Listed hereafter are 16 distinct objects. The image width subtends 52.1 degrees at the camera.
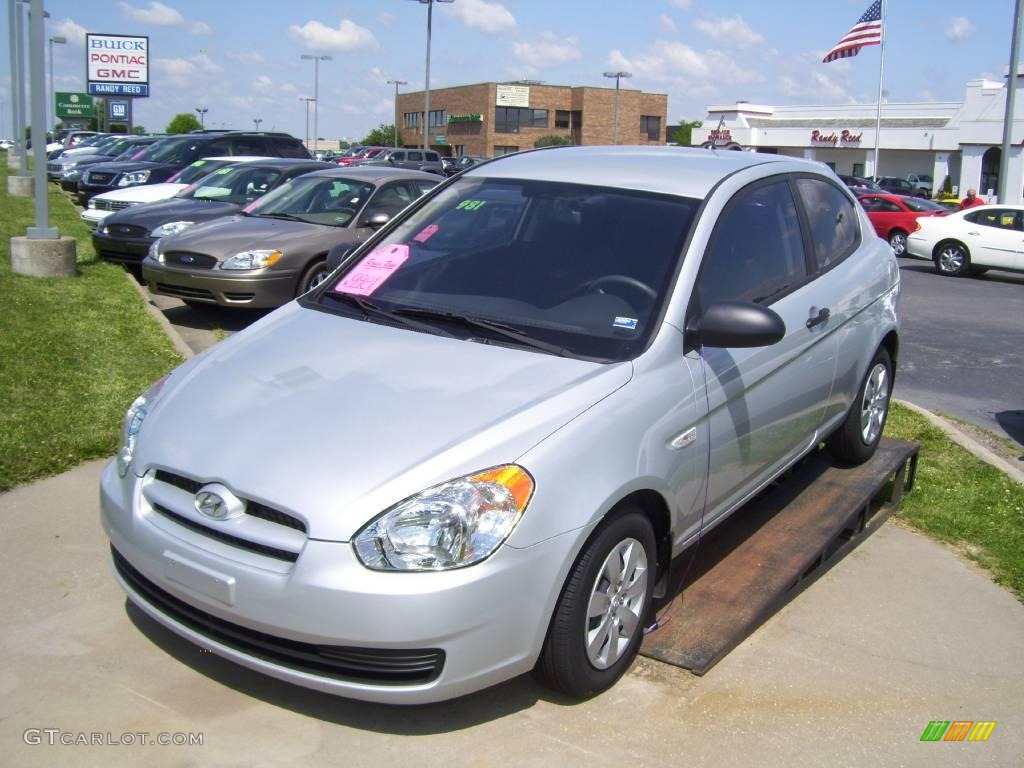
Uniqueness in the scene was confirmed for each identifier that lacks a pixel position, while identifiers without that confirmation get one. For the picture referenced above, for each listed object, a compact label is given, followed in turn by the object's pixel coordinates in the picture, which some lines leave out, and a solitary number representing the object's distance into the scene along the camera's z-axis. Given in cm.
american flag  3253
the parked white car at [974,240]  1970
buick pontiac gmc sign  5416
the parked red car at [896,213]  2398
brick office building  8125
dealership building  5022
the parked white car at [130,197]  1509
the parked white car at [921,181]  4794
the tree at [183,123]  9844
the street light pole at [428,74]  4519
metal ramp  391
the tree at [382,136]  9250
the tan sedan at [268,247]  959
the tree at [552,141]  7356
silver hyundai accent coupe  306
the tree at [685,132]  7654
